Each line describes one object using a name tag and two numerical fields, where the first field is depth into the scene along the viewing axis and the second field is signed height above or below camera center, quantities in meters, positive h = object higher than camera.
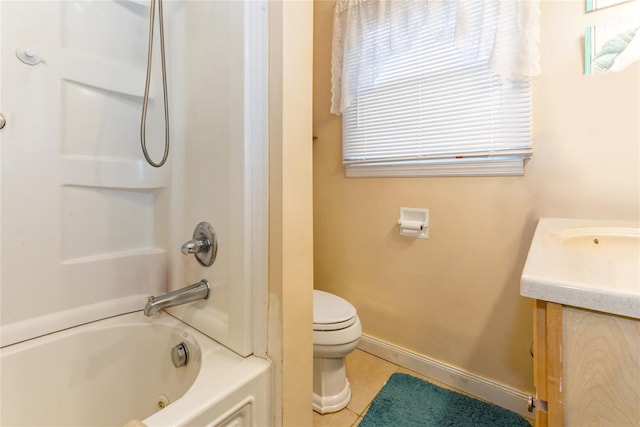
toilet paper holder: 1.49 -0.05
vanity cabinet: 0.41 -0.24
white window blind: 1.24 +0.47
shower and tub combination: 0.76 +0.01
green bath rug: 1.22 -0.89
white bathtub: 0.71 -0.49
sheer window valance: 1.15 +0.85
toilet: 1.23 -0.59
